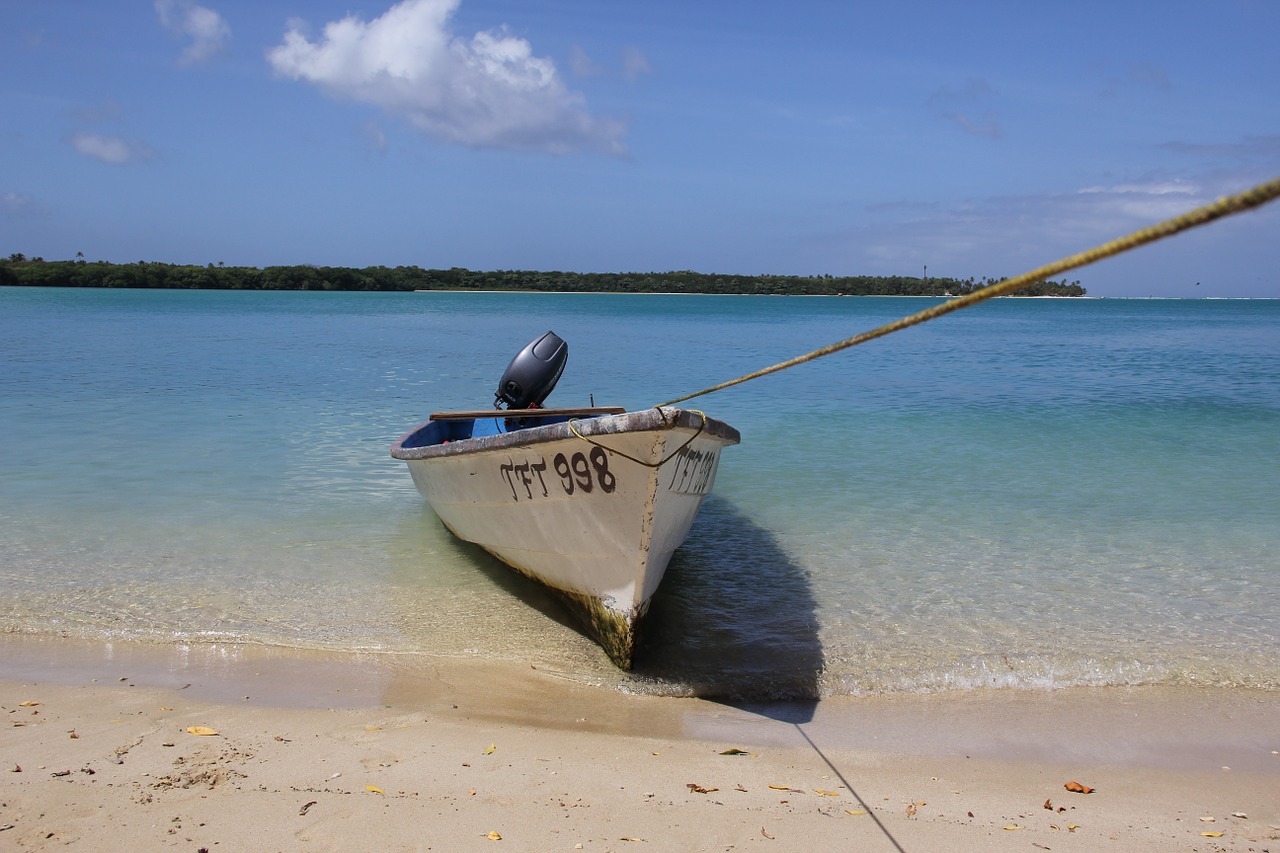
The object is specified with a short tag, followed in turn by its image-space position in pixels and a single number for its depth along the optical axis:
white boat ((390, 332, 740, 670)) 4.68
